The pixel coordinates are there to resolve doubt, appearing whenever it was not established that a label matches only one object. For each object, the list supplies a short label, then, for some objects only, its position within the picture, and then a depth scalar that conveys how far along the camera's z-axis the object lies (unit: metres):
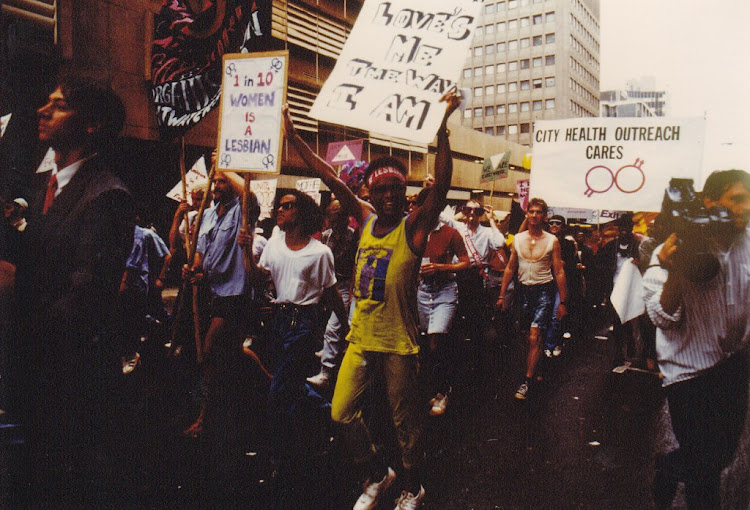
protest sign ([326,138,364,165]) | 11.95
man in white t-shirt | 4.05
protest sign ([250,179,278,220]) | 9.91
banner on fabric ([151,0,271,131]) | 4.95
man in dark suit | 2.12
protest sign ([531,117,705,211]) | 5.06
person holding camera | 2.44
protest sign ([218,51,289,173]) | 4.18
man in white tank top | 5.77
